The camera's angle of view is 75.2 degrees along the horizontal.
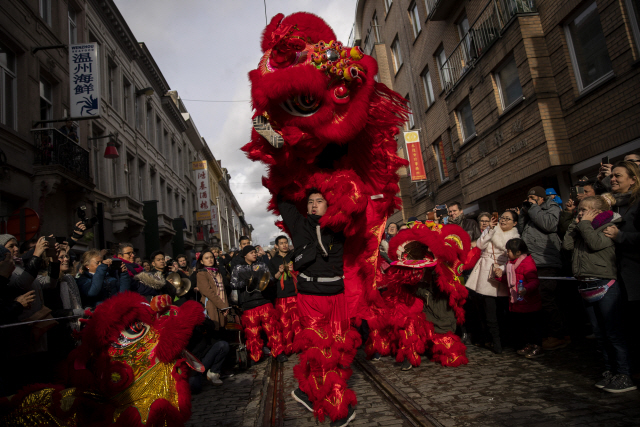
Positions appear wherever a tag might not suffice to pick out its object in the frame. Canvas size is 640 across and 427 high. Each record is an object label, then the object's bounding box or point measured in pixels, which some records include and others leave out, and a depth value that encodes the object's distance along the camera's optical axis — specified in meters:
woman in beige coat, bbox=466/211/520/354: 5.19
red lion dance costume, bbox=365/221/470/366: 4.72
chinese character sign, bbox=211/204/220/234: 35.25
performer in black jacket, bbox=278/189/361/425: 2.96
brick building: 7.47
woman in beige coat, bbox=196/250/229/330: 5.88
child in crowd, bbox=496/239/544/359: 4.85
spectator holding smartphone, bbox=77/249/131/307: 5.12
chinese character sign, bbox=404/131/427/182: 15.70
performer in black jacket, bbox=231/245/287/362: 6.13
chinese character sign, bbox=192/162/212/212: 32.19
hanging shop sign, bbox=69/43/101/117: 11.59
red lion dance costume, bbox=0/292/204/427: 2.48
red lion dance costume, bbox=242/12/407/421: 2.94
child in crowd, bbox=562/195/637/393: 3.37
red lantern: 14.02
